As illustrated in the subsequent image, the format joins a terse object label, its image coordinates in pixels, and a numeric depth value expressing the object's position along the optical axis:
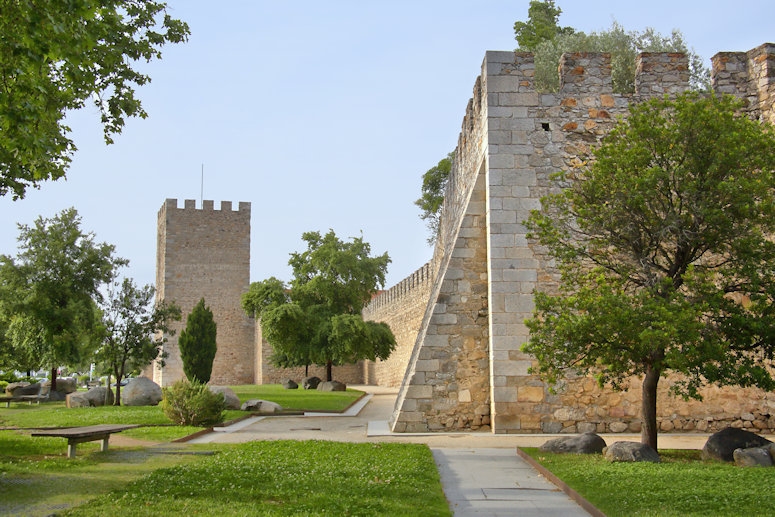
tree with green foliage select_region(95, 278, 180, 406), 23.31
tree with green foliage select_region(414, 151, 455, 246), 36.19
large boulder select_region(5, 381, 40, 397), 26.01
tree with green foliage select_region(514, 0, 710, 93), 21.67
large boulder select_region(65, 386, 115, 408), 20.64
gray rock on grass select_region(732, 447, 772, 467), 8.20
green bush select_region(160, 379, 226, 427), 13.48
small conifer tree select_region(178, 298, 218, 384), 27.64
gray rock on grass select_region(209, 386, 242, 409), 17.94
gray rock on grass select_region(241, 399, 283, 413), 17.56
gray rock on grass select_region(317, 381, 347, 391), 29.48
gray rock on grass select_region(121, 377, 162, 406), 20.41
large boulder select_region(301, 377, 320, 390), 32.72
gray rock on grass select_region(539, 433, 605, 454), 9.31
